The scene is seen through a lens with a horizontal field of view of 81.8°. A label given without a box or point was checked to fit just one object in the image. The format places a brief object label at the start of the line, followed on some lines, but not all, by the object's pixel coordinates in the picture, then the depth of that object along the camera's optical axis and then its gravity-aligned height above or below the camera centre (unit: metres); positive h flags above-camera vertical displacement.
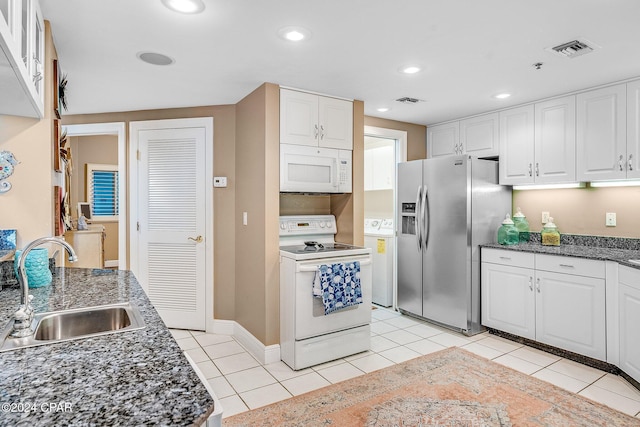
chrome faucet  1.21 -0.33
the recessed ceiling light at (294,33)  2.16 +1.06
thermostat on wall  3.74 +0.31
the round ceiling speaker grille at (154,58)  2.51 +1.07
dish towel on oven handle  2.88 -0.59
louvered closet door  3.77 -0.09
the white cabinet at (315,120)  3.12 +0.80
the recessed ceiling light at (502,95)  3.37 +1.06
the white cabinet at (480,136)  3.90 +0.82
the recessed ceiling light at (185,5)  1.86 +1.06
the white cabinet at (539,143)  3.32 +0.65
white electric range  2.87 -0.82
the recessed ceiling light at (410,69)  2.74 +1.07
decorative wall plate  1.97 +0.24
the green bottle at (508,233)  3.71 -0.22
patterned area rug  2.16 -1.23
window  6.64 +0.37
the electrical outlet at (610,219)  3.29 -0.08
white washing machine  4.55 -0.64
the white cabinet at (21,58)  1.23 +0.59
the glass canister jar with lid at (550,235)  3.52 -0.23
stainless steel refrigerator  3.59 -0.21
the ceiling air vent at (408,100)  3.52 +1.07
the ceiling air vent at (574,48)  2.33 +1.06
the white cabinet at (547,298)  2.86 -0.76
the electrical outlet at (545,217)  3.75 -0.07
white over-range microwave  3.13 +0.37
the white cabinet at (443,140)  4.29 +0.85
